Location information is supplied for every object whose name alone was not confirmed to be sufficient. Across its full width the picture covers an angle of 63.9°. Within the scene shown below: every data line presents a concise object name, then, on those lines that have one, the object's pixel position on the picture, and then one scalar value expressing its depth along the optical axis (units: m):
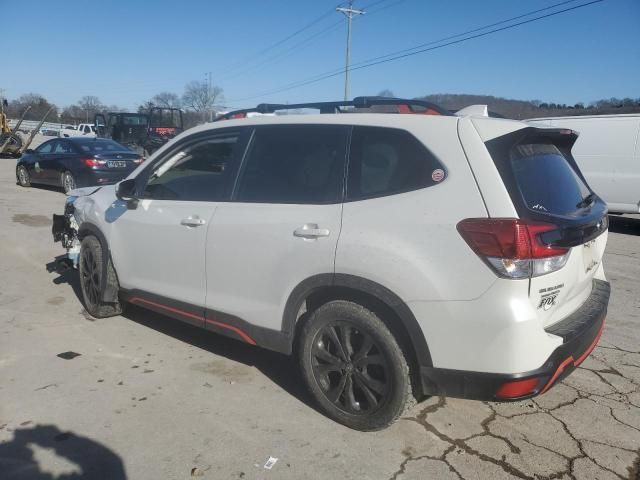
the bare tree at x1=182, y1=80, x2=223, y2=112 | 79.19
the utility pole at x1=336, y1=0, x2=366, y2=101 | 35.38
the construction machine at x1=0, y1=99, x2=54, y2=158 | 23.97
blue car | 12.48
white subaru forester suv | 2.47
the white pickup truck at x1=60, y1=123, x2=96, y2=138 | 39.58
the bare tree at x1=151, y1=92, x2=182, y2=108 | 77.49
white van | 9.91
